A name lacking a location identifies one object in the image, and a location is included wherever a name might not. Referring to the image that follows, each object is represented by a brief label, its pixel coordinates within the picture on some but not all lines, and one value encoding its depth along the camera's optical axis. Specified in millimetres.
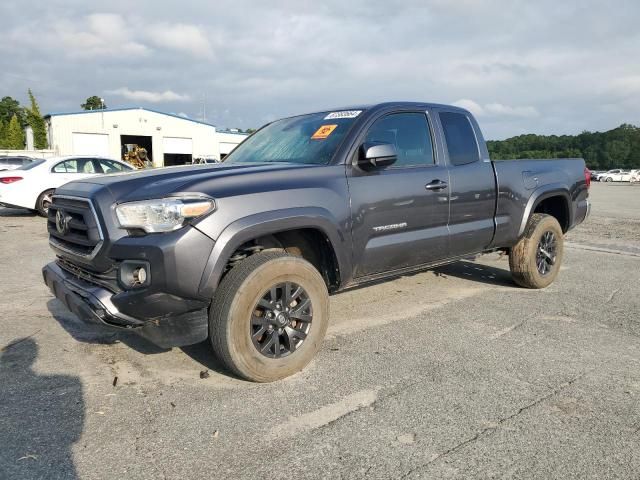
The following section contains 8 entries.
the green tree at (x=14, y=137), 47062
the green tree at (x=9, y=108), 81625
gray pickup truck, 2908
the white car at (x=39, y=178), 11188
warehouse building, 33781
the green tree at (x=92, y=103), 85394
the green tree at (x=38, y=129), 45875
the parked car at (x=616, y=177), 61094
